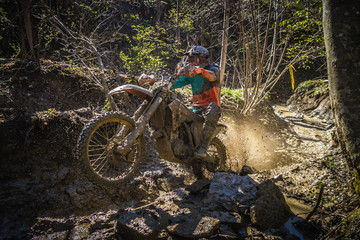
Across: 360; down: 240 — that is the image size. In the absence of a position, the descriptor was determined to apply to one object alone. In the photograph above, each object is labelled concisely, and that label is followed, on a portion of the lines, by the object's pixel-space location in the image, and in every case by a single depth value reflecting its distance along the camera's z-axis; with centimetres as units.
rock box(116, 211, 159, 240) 225
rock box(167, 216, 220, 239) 233
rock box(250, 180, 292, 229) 272
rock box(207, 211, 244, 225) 275
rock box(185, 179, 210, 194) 368
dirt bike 275
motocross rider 390
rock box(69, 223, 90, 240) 249
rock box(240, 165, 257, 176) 437
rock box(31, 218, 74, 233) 280
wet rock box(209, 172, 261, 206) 331
